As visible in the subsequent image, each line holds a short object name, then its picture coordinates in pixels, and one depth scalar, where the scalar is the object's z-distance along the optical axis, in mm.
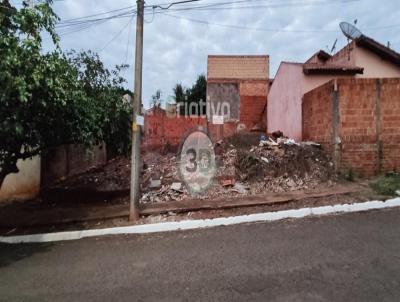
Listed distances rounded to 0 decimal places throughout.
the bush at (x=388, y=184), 7359
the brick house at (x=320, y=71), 13352
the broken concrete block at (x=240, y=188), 8625
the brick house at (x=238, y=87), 22047
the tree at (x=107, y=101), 7953
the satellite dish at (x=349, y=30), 15383
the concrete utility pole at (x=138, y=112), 7207
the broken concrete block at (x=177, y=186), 9029
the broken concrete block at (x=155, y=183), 9628
